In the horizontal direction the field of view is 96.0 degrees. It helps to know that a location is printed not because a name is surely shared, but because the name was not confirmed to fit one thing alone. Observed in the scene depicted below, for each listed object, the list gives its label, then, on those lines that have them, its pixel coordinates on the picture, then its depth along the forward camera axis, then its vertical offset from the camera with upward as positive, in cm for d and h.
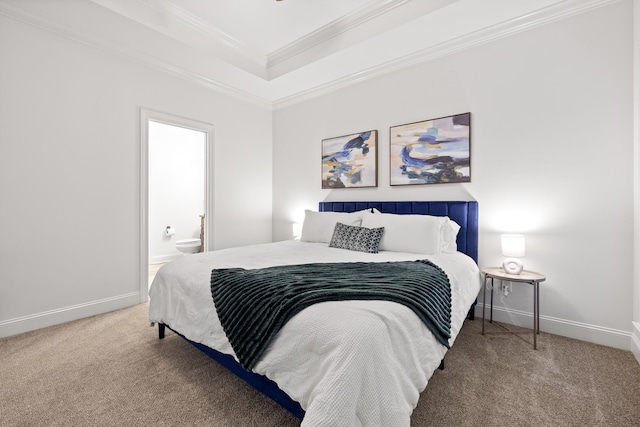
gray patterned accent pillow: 274 -25
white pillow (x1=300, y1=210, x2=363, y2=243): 319 -12
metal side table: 224 -51
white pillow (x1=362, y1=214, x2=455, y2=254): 261 -19
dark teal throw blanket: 131 -41
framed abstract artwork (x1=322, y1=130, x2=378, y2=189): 361 +68
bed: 99 -59
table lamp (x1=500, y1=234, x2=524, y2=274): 239 -32
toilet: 513 -62
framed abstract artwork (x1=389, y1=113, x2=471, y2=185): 293 +67
